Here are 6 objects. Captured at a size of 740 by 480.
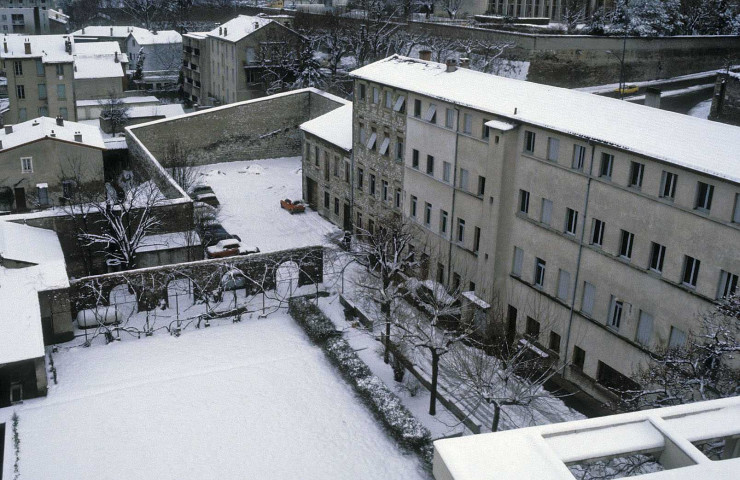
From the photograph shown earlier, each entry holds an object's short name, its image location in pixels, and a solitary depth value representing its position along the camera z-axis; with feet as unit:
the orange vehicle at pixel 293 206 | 150.92
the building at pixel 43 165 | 146.00
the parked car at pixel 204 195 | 151.33
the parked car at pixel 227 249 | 125.18
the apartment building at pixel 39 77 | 207.10
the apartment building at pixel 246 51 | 219.61
